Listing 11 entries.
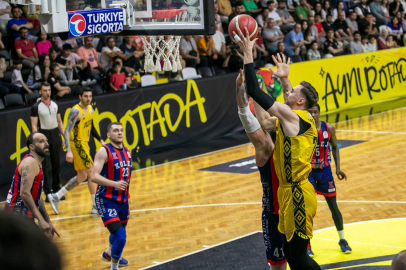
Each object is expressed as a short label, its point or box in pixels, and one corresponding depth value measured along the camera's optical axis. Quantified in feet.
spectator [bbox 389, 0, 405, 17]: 80.48
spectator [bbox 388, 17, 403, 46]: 75.80
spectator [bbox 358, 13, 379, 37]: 73.56
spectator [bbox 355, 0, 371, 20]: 75.40
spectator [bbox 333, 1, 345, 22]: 72.13
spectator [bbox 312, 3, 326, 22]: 69.10
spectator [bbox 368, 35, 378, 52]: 69.82
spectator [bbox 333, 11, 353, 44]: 69.47
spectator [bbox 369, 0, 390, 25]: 77.00
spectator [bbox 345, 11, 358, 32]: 72.18
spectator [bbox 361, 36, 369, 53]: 68.64
